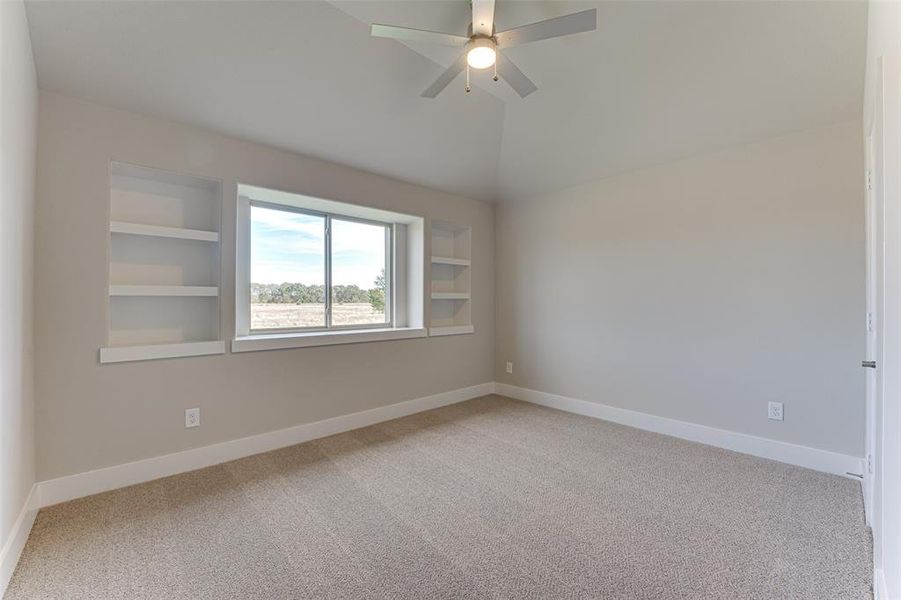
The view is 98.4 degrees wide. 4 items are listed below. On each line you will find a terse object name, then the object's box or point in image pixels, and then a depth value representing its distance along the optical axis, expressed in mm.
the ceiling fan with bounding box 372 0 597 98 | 1812
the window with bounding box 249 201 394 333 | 3334
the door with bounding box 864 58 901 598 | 1211
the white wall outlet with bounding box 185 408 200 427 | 2619
